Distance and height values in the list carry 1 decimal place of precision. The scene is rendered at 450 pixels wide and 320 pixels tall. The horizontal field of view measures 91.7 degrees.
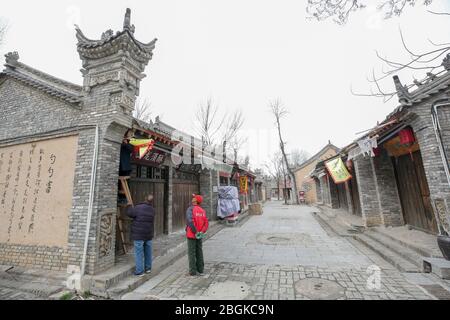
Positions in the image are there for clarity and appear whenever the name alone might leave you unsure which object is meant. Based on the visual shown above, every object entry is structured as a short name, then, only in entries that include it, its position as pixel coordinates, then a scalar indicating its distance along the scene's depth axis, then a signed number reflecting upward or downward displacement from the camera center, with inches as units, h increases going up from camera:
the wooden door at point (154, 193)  245.2 +13.8
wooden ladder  203.6 +13.7
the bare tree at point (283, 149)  1058.1 +233.9
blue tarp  433.7 -2.4
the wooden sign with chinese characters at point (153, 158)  251.2 +54.3
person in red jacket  186.5 -26.4
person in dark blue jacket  176.7 -23.0
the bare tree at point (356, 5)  141.8 +123.3
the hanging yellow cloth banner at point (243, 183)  596.7 +46.9
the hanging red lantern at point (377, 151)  313.4 +61.4
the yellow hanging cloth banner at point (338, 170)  335.5 +41.4
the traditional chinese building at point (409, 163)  195.2 +35.9
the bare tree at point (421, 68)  120.8 +74.1
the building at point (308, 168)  1091.3 +152.3
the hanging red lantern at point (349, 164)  380.5 +54.9
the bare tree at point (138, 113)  816.7 +338.9
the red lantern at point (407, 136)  229.1 +59.4
